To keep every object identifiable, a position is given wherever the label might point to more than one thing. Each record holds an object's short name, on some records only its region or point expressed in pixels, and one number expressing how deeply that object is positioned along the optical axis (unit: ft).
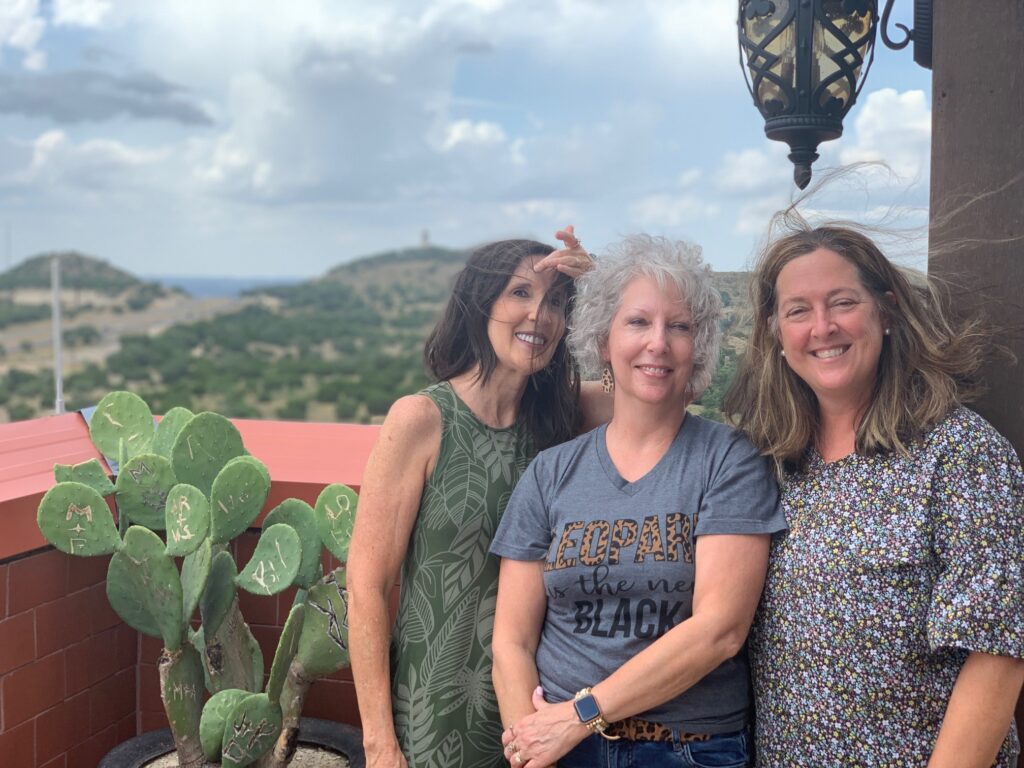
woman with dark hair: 7.04
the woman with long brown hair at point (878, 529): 5.49
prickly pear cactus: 8.82
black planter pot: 9.89
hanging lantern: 8.65
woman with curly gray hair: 6.02
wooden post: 6.94
